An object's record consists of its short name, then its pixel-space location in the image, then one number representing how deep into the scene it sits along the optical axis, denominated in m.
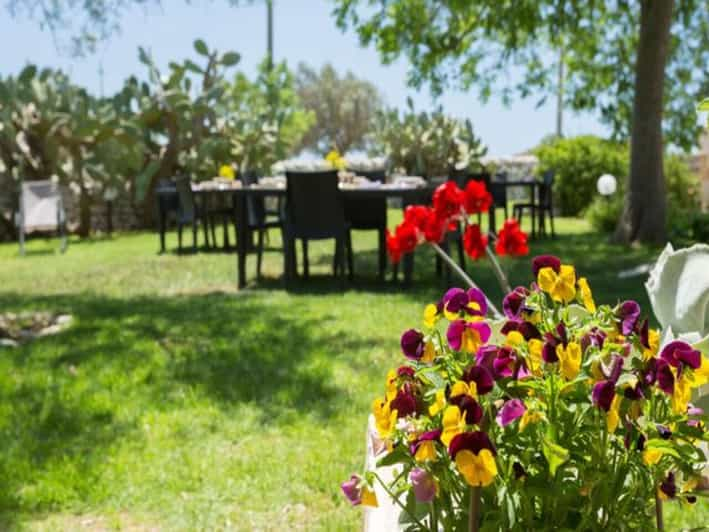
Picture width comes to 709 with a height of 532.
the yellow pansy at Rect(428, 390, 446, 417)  0.96
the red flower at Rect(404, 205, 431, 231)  3.69
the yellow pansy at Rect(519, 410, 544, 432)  0.91
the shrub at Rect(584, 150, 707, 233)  9.13
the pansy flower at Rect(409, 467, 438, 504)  0.99
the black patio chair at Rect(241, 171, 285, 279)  7.57
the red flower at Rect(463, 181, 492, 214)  3.70
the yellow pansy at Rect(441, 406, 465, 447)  0.89
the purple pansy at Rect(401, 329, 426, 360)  1.08
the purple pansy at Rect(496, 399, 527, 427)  0.92
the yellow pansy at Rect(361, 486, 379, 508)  1.06
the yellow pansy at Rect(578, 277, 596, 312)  1.14
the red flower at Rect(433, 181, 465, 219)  3.55
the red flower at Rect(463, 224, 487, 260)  3.58
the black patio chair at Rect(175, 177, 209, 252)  10.09
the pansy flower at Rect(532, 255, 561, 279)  1.16
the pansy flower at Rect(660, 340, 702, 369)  0.99
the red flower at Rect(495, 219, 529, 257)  3.57
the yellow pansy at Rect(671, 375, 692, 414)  0.99
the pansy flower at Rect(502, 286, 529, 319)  1.15
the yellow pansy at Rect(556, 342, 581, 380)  0.96
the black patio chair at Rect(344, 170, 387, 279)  7.92
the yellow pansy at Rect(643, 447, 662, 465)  0.98
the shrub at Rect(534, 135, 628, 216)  16.17
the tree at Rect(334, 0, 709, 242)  9.71
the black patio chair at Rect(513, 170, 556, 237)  11.12
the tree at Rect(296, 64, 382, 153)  42.66
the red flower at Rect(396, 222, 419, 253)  3.84
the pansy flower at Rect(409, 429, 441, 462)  0.95
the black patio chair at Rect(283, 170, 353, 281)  6.62
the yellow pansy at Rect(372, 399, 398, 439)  1.02
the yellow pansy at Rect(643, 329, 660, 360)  1.04
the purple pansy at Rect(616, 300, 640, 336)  1.08
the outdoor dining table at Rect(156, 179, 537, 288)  6.63
